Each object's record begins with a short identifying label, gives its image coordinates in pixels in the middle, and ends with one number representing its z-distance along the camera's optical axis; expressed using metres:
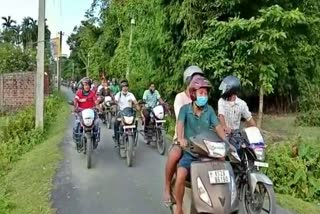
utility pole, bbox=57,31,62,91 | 44.14
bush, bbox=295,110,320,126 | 17.50
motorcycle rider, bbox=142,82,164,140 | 12.75
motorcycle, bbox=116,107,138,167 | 9.89
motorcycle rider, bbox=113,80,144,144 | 11.03
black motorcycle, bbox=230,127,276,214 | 6.01
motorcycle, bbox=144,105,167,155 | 11.41
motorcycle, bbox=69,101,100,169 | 9.66
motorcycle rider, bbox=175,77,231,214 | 5.39
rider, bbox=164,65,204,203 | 5.60
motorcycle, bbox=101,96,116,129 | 16.27
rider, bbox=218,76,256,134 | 6.74
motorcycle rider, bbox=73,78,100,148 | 10.22
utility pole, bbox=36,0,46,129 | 14.60
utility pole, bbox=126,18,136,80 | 22.77
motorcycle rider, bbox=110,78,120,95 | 19.80
